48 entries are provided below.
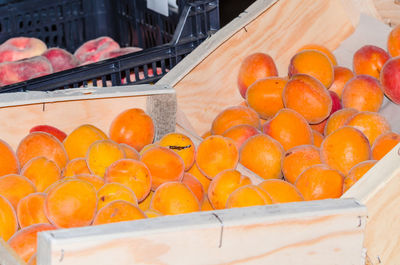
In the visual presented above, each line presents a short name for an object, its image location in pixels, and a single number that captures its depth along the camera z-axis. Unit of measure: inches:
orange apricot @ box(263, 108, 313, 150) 42.2
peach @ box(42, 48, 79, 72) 60.4
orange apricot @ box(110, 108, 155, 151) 42.0
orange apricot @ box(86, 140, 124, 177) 39.0
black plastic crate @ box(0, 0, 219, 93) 46.9
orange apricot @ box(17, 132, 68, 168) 40.2
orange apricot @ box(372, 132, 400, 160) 40.0
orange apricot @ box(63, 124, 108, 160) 41.0
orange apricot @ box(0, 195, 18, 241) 35.9
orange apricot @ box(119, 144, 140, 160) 40.2
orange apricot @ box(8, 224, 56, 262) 34.0
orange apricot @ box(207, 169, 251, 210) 38.2
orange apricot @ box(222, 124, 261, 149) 42.4
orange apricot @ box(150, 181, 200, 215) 36.9
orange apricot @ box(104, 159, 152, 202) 37.6
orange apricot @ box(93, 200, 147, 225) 33.9
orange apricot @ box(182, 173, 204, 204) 39.6
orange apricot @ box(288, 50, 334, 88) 46.1
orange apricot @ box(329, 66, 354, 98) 46.9
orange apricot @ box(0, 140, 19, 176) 39.2
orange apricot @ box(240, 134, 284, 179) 40.8
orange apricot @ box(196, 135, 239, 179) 40.1
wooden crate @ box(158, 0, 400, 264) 46.7
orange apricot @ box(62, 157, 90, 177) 39.5
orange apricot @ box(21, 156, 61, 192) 38.8
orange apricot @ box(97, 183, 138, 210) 36.3
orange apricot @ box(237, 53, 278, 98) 46.7
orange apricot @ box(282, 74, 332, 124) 43.3
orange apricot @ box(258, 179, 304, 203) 36.9
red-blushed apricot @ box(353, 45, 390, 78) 46.7
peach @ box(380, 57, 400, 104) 44.6
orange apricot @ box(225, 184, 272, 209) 35.8
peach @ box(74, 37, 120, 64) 59.9
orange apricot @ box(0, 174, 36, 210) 37.4
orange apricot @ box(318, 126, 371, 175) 39.4
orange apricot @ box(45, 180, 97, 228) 35.0
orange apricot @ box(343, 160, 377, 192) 37.2
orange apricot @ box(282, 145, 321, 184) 39.7
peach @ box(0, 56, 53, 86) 58.3
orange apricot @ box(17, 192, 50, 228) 36.3
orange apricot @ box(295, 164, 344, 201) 37.7
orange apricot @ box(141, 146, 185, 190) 39.0
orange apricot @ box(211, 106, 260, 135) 44.2
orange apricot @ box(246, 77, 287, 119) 45.0
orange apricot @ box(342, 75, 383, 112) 44.9
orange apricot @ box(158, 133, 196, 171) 40.6
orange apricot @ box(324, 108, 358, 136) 43.2
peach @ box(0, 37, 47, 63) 61.7
